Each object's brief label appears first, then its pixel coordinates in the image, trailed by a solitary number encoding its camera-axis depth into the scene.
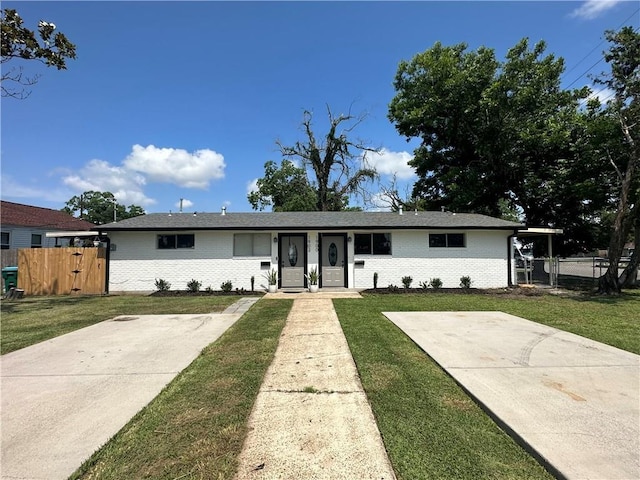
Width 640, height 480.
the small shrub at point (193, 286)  13.88
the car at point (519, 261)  15.68
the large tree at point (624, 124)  13.27
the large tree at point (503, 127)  20.16
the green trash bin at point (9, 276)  13.49
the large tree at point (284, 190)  32.06
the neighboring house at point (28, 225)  22.41
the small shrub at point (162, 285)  13.99
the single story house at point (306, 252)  14.16
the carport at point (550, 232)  14.73
